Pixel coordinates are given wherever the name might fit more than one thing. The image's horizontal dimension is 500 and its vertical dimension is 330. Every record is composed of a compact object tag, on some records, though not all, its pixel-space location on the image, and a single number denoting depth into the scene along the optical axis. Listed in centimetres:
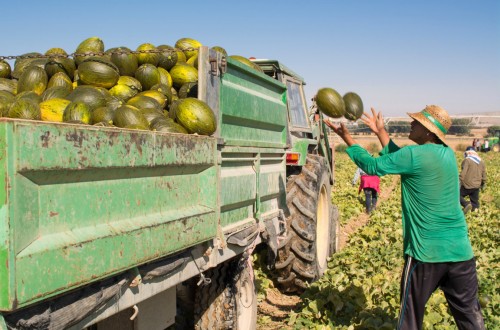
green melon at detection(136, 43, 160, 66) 491
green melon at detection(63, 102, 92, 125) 353
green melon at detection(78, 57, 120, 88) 450
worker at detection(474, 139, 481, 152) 5522
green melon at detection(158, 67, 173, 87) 486
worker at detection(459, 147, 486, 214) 1300
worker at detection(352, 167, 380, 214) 1385
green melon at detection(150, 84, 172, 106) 457
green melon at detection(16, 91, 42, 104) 390
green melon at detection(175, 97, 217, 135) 385
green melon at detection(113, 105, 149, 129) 365
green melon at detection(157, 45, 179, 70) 502
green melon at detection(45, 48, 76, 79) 460
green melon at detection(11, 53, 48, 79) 481
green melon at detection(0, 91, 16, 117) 355
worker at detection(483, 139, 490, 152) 5888
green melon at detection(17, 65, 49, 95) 434
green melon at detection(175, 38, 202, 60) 563
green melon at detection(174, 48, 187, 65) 528
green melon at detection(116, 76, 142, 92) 472
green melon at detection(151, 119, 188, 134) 376
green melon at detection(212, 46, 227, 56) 546
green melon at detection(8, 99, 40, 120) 333
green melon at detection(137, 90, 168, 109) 444
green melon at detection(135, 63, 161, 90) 477
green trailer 228
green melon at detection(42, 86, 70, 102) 407
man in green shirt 423
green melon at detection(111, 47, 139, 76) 484
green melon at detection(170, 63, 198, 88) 491
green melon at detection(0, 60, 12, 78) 480
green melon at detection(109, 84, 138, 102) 455
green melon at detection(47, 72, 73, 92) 444
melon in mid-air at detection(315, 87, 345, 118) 636
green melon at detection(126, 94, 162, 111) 418
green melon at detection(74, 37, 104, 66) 524
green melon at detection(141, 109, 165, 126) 395
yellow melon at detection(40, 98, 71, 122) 368
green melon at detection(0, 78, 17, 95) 450
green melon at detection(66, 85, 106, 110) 400
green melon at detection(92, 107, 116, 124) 379
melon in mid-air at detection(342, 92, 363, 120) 645
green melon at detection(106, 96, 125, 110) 408
